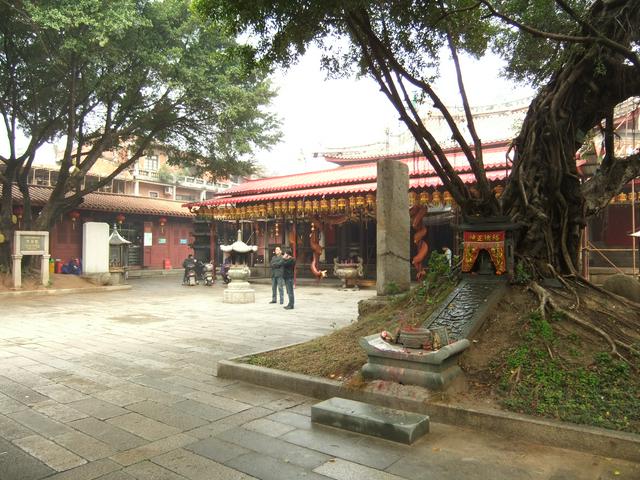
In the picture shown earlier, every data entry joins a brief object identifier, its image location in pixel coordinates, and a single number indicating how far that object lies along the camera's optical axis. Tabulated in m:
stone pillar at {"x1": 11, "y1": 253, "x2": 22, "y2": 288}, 14.96
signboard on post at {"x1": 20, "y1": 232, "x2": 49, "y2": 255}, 15.20
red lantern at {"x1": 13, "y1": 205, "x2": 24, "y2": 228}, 19.96
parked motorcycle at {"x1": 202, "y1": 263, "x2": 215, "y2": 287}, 18.77
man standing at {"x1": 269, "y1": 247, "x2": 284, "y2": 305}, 11.77
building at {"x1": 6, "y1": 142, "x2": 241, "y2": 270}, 21.86
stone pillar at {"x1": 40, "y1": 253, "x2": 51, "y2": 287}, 15.69
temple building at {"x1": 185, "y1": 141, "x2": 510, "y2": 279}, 15.01
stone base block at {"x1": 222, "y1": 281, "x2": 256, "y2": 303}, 12.79
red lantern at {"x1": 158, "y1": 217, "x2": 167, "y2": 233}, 26.30
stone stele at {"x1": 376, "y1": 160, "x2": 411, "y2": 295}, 7.04
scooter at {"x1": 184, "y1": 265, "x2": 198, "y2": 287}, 18.91
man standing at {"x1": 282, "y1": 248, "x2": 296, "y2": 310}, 11.34
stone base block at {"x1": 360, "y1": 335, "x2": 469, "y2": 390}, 4.09
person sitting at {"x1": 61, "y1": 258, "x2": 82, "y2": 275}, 21.45
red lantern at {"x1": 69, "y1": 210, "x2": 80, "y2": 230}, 22.06
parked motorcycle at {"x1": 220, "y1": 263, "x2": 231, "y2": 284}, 19.39
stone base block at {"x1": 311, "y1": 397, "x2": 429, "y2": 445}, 3.50
